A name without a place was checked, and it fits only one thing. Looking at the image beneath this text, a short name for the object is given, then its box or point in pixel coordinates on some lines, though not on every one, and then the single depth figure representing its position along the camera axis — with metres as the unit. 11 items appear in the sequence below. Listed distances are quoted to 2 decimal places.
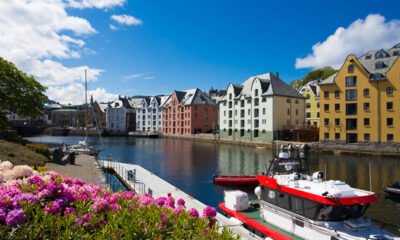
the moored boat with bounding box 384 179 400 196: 24.08
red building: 106.94
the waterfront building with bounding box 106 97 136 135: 146.75
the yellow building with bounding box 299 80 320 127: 87.04
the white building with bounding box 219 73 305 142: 72.38
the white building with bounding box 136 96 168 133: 129.38
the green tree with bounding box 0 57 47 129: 36.38
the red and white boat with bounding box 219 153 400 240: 11.70
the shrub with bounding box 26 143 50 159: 35.28
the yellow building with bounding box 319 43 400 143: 52.69
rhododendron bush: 4.44
